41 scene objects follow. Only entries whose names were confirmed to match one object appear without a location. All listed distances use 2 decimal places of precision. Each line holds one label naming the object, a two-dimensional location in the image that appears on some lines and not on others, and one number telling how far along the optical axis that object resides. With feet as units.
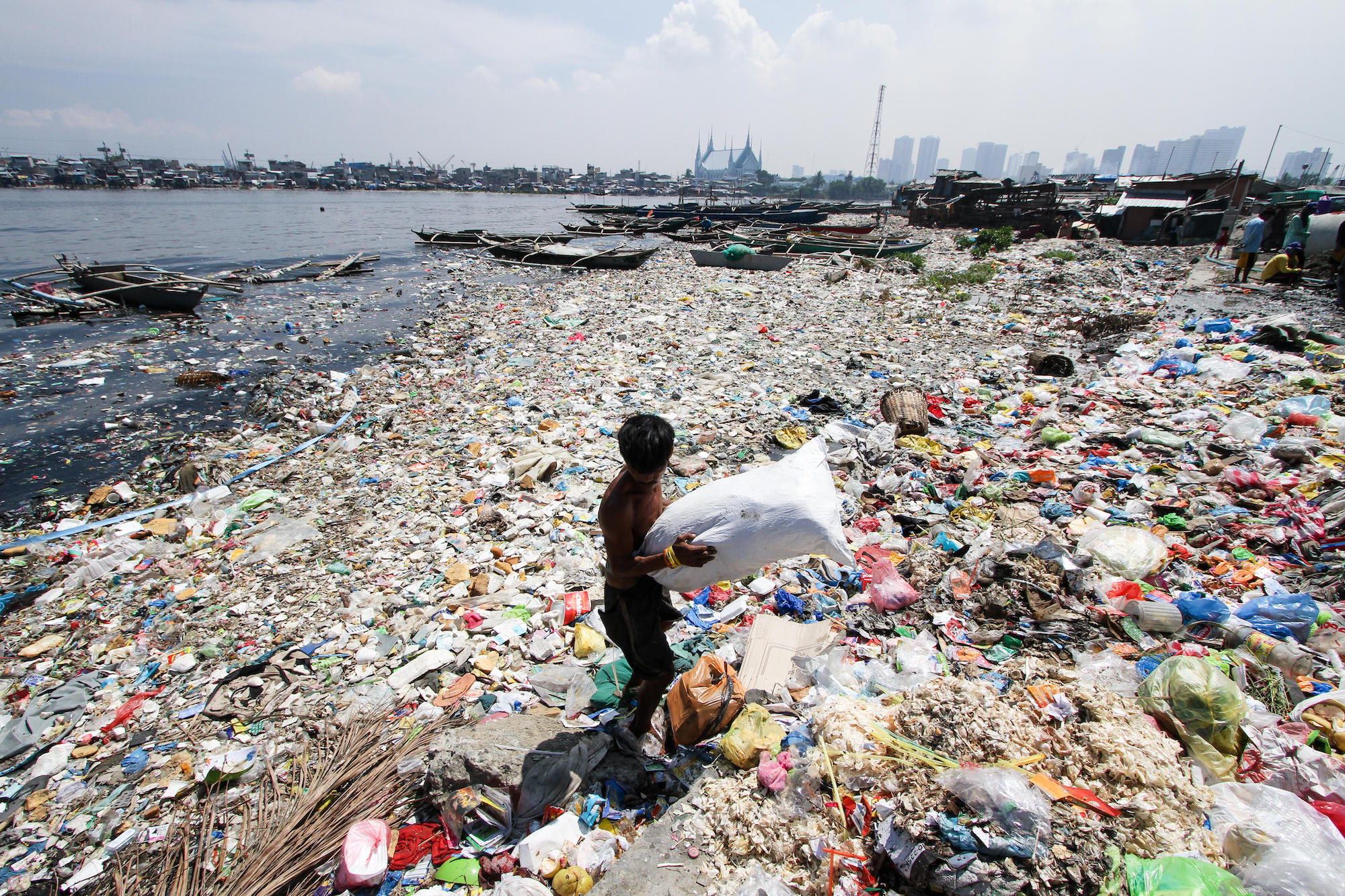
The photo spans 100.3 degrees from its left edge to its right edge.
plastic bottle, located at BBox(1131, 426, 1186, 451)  15.08
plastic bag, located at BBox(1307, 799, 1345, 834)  5.42
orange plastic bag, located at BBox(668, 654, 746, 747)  7.45
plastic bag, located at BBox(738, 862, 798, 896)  5.34
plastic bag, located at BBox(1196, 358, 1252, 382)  18.97
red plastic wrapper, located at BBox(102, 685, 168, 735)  9.02
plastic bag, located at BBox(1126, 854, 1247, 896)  4.56
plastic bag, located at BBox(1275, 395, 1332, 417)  15.29
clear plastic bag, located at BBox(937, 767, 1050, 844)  5.03
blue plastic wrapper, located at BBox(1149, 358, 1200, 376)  20.29
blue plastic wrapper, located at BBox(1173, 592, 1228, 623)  8.56
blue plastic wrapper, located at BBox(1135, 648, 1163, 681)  7.75
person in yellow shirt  30.83
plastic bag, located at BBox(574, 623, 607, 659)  9.85
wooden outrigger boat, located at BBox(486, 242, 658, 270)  57.62
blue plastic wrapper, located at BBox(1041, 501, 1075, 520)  12.42
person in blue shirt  31.78
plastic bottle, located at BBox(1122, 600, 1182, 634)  8.67
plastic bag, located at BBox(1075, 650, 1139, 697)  7.37
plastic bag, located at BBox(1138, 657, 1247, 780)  6.15
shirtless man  6.04
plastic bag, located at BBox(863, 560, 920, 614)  10.17
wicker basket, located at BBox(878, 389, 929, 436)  17.35
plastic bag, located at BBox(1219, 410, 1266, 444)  14.87
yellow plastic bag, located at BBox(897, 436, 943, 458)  16.35
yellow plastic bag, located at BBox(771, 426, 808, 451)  17.39
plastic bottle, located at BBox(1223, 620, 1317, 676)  7.54
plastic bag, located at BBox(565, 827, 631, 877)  6.21
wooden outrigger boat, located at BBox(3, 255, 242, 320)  39.99
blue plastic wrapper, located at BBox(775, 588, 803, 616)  10.41
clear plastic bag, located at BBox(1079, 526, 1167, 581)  10.04
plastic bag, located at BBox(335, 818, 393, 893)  6.12
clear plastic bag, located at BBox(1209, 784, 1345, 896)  4.63
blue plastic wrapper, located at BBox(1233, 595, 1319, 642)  8.27
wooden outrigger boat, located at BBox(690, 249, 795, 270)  50.26
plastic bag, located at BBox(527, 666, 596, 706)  8.94
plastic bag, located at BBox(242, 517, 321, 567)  13.19
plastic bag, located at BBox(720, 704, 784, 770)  6.87
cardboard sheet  8.71
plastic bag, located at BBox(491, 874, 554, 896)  5.85
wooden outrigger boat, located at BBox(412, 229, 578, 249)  78.07
